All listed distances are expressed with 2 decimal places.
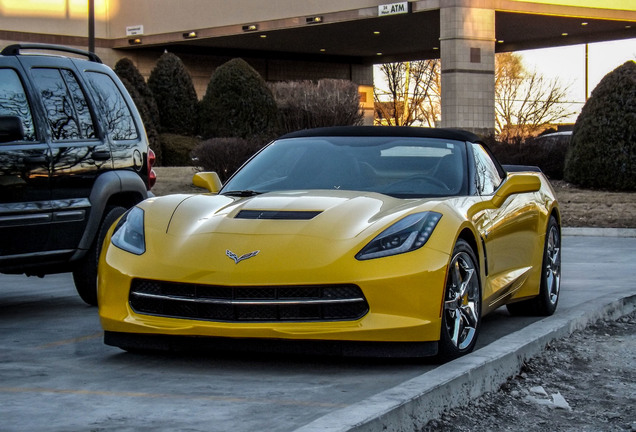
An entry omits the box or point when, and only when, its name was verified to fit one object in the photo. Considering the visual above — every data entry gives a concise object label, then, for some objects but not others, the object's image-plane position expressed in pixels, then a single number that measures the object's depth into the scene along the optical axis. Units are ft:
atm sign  124.36
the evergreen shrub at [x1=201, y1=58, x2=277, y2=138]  104.47
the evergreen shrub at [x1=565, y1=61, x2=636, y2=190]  75.87
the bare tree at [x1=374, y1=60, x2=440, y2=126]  197.16
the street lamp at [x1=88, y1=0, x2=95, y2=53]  95.22
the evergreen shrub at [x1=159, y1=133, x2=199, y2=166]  103.19
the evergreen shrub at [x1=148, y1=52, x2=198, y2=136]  114.42
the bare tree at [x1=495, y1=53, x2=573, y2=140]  205.77
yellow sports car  18.65
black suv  25.68
